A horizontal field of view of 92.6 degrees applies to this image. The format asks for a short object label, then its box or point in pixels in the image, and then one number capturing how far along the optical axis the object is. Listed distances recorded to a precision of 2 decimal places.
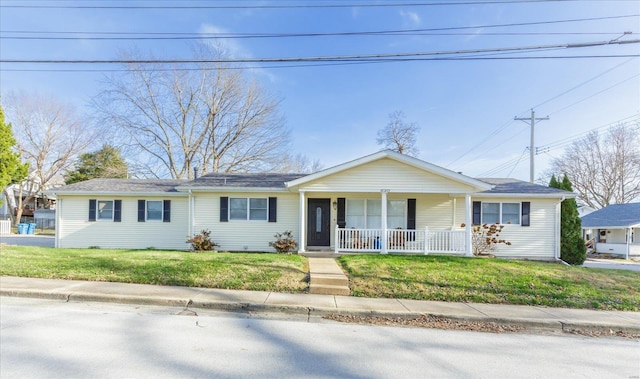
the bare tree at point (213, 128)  25.22
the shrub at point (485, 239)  12.94
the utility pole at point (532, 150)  24.28
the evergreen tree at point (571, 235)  14.17
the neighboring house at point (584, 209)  36.03
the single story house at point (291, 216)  12.73
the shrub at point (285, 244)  12.23
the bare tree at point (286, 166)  27.58
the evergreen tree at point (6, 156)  12.93
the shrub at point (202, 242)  12.22
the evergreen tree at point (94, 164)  30.34
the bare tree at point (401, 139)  30.20
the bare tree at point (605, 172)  30.25
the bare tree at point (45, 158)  28.31
